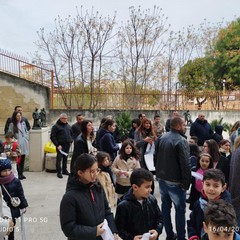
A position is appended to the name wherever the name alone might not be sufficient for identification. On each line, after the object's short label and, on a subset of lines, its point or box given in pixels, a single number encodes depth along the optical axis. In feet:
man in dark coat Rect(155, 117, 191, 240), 13.35
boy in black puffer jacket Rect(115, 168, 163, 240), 9.67
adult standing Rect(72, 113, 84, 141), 27.68
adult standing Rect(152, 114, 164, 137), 25.42
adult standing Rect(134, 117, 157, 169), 19.39
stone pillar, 28.60
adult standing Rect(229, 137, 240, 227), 11.57
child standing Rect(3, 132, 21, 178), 20.78
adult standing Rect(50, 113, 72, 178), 26.25
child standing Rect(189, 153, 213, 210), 14.58
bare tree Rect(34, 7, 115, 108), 52.37
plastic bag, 29.58
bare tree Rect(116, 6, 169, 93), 55.42
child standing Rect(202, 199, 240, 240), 6.92
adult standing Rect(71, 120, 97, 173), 17.54
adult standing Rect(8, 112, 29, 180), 25.72
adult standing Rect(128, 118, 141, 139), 24.78
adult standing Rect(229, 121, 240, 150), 18.58
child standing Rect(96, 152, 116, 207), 15.43
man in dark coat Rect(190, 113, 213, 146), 25.45
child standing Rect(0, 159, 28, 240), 12.32
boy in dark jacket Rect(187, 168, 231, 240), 9.36
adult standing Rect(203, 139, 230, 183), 14.12
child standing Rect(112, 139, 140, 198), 16.06
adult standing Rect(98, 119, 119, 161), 18.92
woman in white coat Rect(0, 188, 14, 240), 10.27
